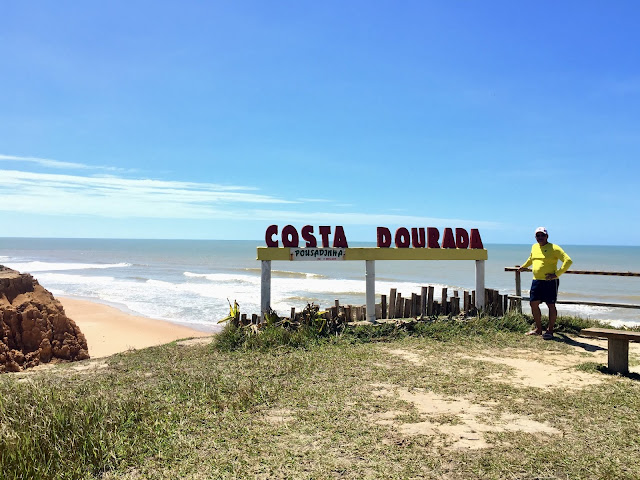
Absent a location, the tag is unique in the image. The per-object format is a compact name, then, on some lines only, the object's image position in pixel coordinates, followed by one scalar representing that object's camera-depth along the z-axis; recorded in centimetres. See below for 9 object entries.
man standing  945
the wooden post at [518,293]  1174
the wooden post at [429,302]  1126
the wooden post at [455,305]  1160
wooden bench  707
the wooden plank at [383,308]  1105
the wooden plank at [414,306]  1112
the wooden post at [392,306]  1101
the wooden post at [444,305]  1146
